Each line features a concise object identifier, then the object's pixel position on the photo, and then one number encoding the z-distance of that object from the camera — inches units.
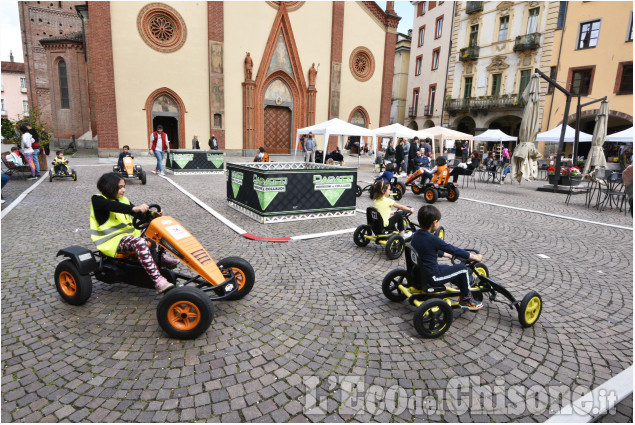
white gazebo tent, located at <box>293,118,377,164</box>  678.5
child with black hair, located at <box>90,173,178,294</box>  140.6
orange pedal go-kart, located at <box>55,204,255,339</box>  140.3
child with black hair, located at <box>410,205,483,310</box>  138.9
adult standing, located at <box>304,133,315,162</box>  777.6
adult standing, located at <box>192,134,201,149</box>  832.7
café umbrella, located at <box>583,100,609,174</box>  554.9
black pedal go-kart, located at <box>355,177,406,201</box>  410.4
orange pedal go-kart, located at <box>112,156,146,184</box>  473.1
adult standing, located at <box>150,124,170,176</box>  585.6
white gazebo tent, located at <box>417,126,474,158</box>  856.9
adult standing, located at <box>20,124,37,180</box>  478.0
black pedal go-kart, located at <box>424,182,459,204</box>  415.5
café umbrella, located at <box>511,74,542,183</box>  503.8
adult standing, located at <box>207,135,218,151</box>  856.7
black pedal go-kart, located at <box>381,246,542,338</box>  131.3
